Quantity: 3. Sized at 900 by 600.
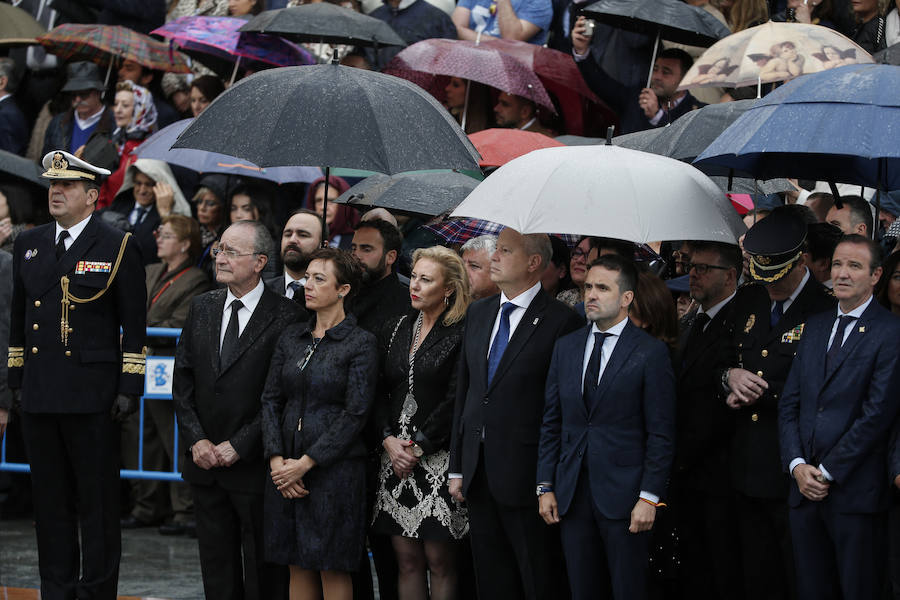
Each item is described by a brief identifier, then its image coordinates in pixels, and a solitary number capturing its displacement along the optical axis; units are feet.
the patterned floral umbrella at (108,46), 75.31
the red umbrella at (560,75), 68.44
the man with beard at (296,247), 52.65
